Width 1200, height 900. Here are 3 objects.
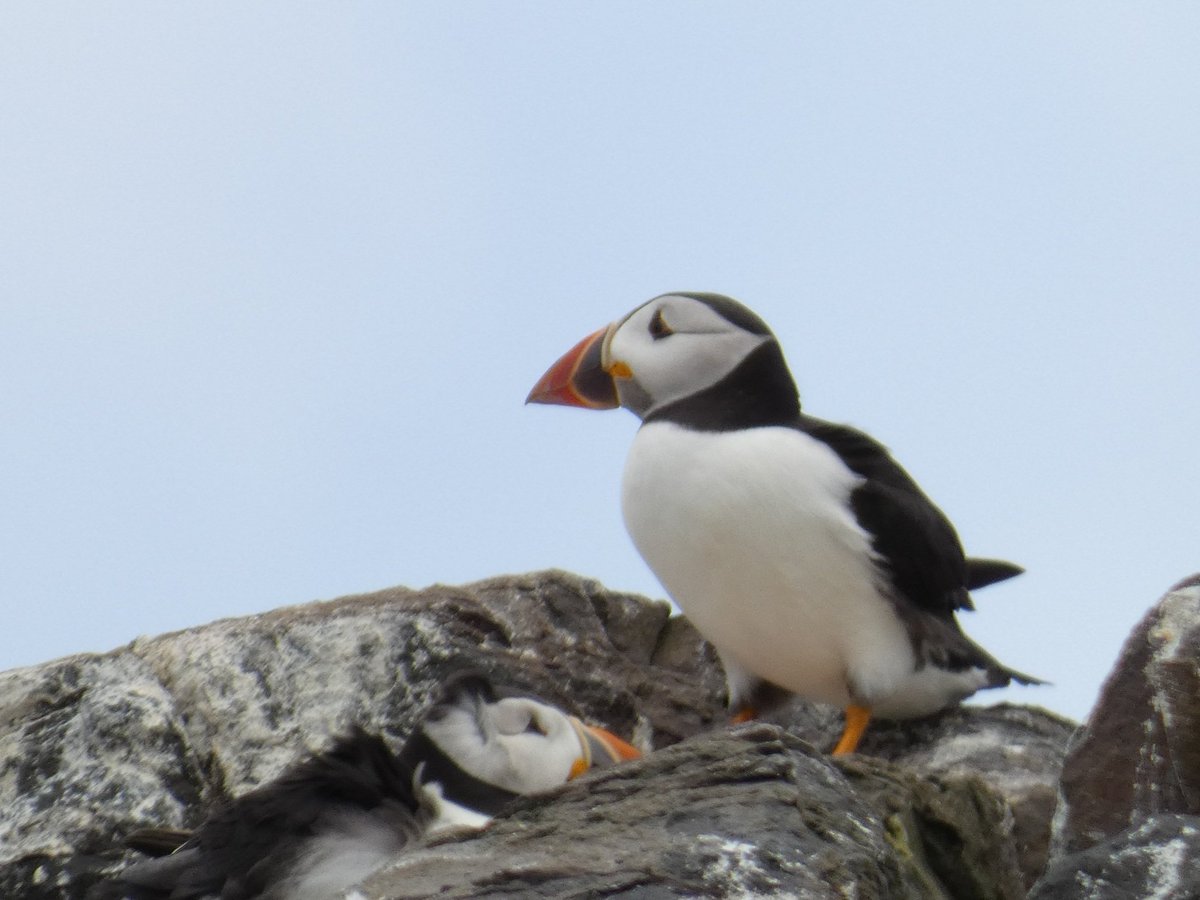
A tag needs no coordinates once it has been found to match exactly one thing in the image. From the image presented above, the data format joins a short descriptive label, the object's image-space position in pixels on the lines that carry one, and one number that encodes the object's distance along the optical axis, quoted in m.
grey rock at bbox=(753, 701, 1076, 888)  9.46
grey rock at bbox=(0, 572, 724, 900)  9.41
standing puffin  10.20
